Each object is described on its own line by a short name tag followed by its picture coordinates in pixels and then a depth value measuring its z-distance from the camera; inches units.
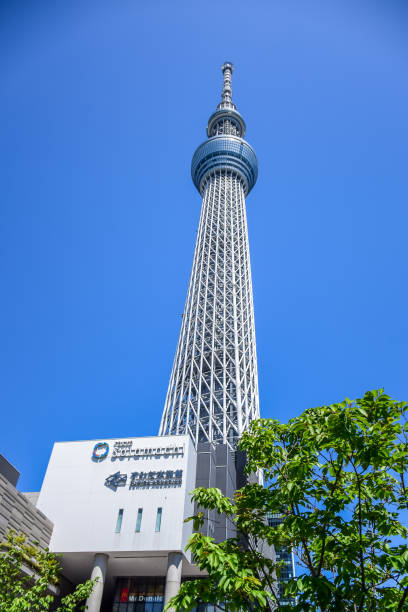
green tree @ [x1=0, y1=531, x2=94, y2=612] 658.2
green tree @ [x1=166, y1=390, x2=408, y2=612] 340.5
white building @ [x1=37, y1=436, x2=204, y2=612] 1040.2
